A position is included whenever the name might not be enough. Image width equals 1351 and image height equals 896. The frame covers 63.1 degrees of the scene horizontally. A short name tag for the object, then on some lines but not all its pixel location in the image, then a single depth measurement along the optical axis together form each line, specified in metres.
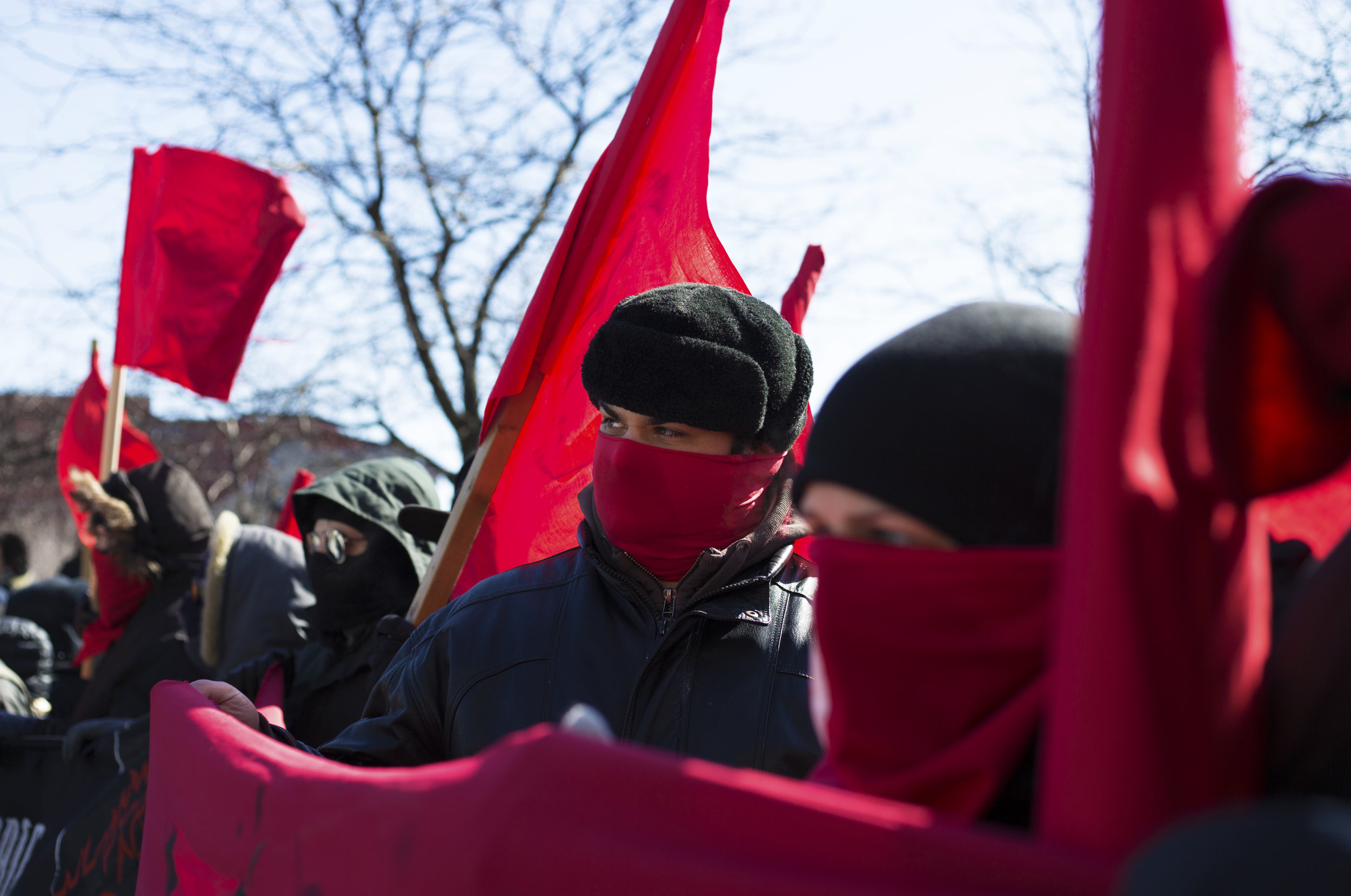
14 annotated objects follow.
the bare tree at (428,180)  10.23
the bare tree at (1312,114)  5.93
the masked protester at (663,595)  2.12
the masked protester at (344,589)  3.47
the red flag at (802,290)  3.71
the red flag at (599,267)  2.91
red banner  0.85
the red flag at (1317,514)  1.40
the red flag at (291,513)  8.03
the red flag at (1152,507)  0.83
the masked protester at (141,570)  4.79
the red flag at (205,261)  5.41
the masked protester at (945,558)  1.08
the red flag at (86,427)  7.09
